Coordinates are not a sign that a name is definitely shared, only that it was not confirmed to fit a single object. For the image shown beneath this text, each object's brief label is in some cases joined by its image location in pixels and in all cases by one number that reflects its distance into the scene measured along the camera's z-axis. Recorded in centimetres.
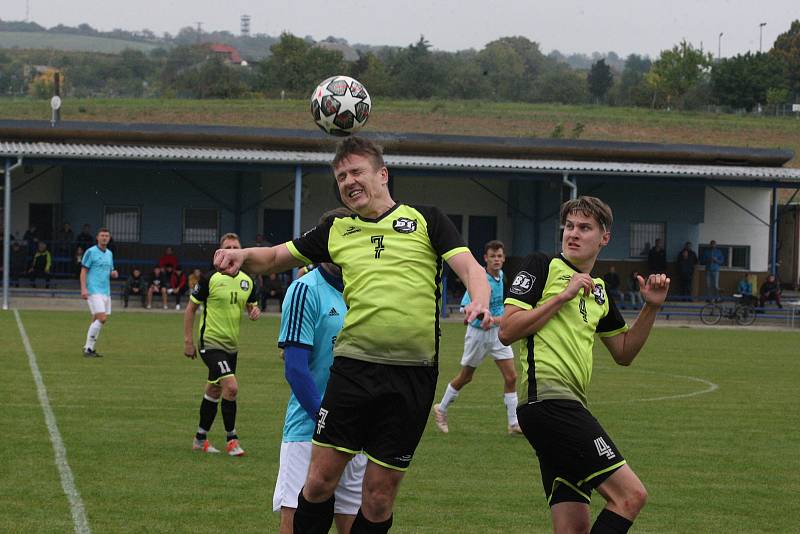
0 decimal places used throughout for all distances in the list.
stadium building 3847
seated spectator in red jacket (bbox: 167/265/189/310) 3419
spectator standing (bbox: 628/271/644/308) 3697
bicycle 3562
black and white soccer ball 803
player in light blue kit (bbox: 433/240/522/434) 1294
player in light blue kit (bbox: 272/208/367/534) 611
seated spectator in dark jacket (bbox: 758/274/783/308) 3725
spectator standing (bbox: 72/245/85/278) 3562
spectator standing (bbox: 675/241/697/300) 3903
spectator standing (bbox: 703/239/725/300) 3941
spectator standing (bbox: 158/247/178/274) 3484
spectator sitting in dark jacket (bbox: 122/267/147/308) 3441
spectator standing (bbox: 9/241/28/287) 3684
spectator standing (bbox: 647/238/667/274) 3975
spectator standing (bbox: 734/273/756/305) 3772
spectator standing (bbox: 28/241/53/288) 3575
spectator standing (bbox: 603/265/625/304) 3653
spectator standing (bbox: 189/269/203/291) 3391
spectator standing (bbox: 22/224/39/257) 3684
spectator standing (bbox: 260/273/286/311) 3519
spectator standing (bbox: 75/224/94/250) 3662
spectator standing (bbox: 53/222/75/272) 3712
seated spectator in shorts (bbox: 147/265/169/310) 3397
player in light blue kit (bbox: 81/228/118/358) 2019
